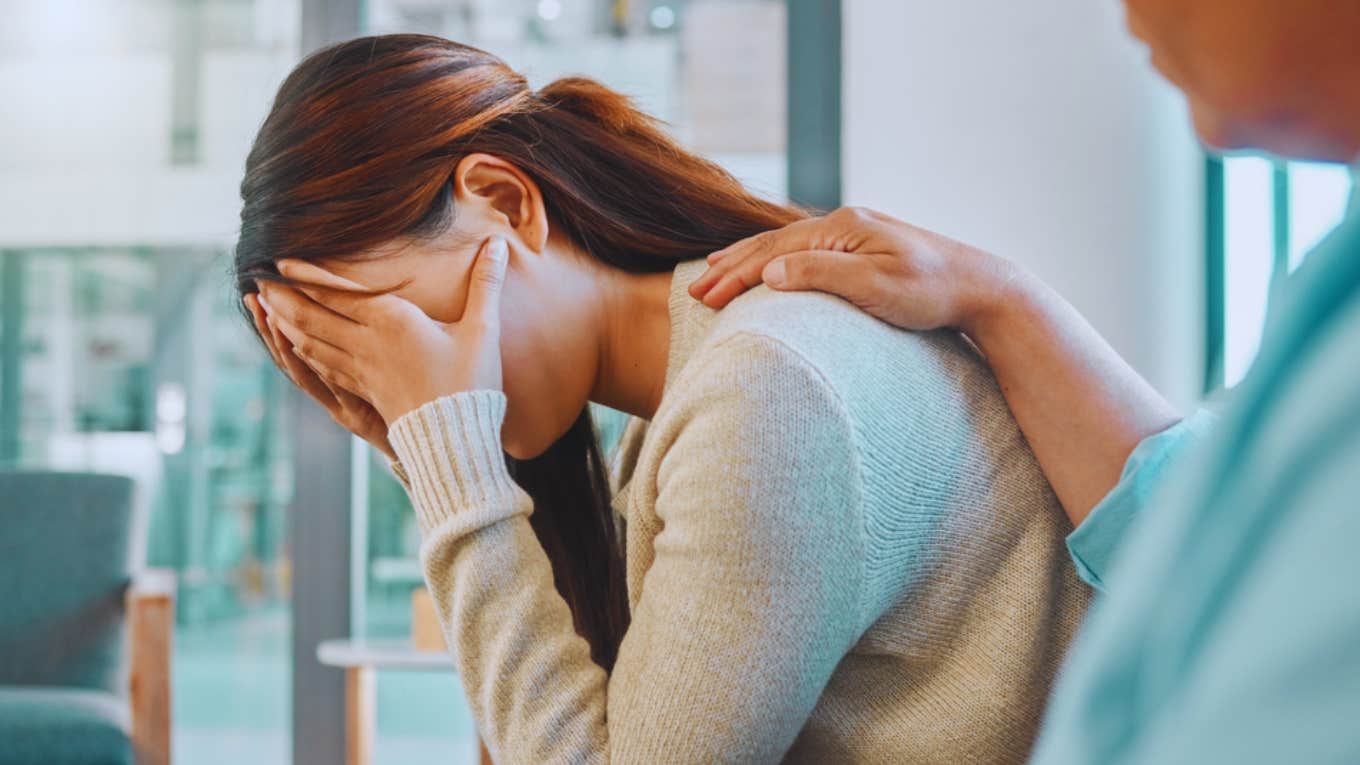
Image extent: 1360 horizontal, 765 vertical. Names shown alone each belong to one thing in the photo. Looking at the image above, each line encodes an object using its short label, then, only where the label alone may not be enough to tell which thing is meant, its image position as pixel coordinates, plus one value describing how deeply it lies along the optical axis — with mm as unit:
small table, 2486
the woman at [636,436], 759
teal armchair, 2617
